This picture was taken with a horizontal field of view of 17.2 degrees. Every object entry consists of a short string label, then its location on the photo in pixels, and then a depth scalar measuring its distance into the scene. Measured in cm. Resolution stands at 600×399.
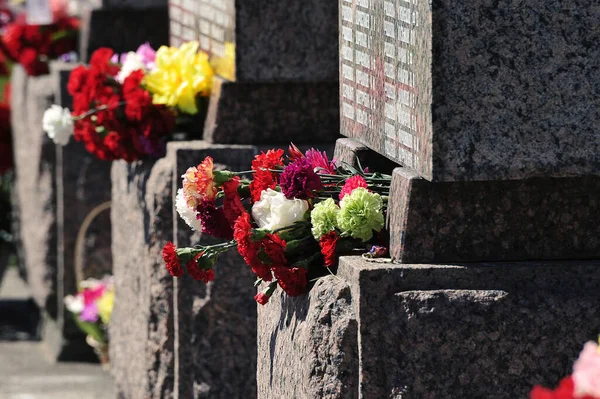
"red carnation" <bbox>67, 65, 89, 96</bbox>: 745
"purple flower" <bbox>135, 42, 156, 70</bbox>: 759
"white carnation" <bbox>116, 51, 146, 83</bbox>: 747
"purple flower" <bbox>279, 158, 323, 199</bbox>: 444
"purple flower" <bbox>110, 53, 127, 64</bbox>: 787
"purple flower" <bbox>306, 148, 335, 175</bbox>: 465
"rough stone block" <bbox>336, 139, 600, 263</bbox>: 413
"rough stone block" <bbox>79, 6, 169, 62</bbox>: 977
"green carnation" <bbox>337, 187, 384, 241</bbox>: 436
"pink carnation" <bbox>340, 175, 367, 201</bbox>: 446
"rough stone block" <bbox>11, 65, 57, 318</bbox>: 1094
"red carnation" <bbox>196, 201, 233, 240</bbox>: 474
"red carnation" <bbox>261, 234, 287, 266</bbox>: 443
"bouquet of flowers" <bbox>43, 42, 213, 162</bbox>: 709
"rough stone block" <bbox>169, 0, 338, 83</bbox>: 658
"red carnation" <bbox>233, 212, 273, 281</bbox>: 443
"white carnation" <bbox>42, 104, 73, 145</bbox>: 759
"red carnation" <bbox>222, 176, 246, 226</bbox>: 466
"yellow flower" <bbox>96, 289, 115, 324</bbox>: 973
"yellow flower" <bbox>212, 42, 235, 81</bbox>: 667
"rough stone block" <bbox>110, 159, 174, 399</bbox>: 694
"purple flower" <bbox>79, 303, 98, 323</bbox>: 983
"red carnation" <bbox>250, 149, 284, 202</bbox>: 464
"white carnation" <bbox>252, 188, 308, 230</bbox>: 451
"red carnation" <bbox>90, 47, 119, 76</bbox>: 749
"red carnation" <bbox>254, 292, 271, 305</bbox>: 460
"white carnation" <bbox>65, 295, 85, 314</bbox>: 999
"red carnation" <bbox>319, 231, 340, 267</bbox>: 438
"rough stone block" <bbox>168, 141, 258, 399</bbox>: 661
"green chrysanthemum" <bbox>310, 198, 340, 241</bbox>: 441
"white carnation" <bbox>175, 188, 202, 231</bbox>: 484
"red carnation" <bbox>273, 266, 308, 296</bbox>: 439
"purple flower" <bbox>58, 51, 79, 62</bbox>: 1112
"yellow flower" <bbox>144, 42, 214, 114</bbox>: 704
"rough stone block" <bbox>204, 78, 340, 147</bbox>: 675
